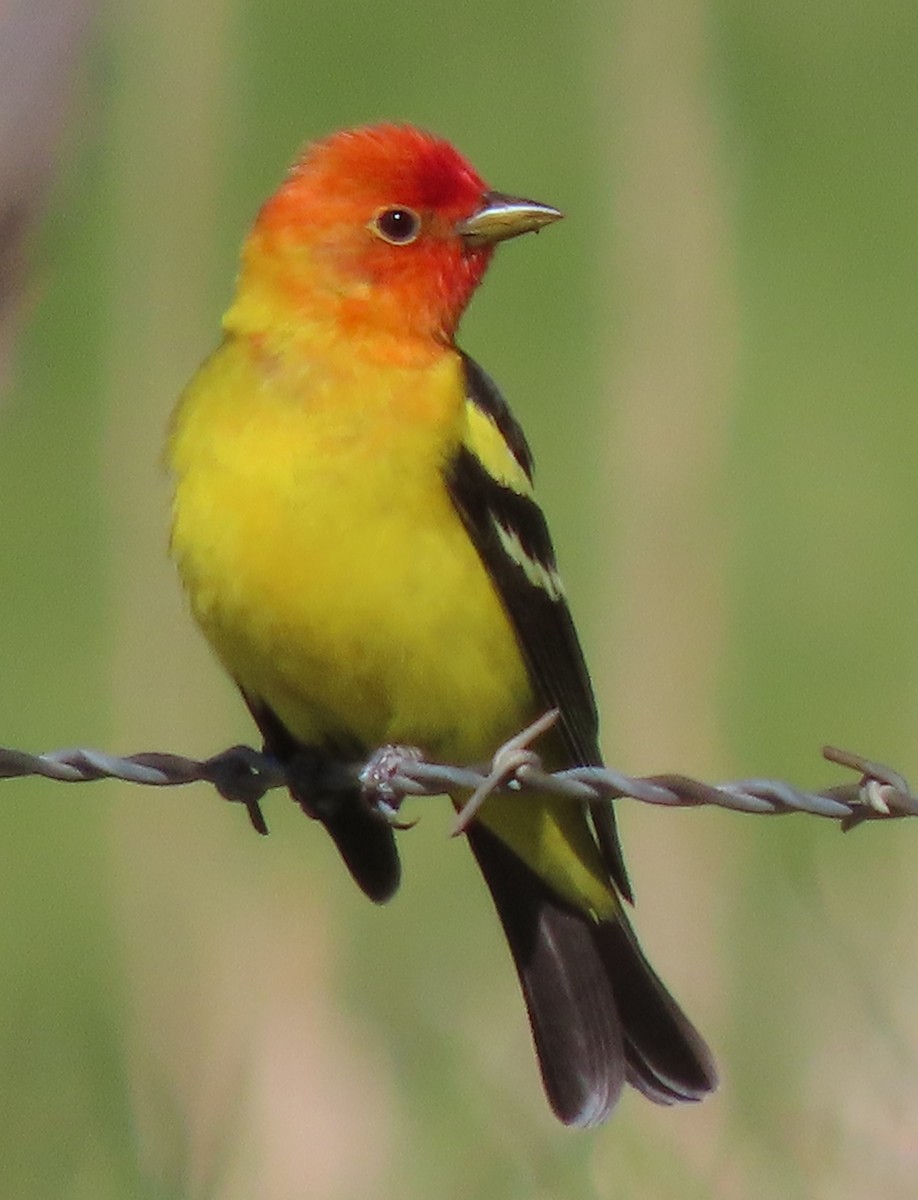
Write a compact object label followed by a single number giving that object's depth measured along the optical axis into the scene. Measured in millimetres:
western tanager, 6531
